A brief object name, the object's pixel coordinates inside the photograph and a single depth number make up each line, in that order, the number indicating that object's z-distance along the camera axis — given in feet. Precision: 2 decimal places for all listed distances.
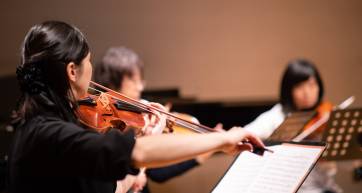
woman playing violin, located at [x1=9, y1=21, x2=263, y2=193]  7.67
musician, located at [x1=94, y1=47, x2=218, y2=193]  18.38
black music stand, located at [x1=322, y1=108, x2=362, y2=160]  14.73
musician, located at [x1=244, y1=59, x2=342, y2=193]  21.48
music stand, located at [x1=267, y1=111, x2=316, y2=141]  14.46
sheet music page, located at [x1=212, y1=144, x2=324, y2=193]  9.54
